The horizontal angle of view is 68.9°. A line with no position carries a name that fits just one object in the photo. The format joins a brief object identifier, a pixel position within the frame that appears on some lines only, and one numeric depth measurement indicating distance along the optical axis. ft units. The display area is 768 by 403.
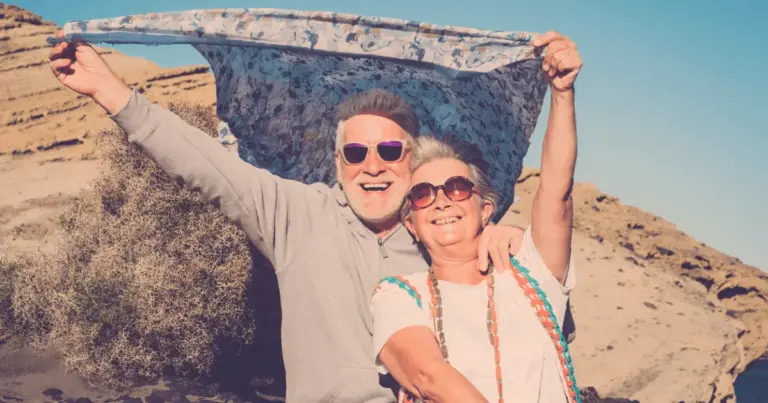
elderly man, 7.46
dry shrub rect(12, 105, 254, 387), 22.71
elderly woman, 6.38
